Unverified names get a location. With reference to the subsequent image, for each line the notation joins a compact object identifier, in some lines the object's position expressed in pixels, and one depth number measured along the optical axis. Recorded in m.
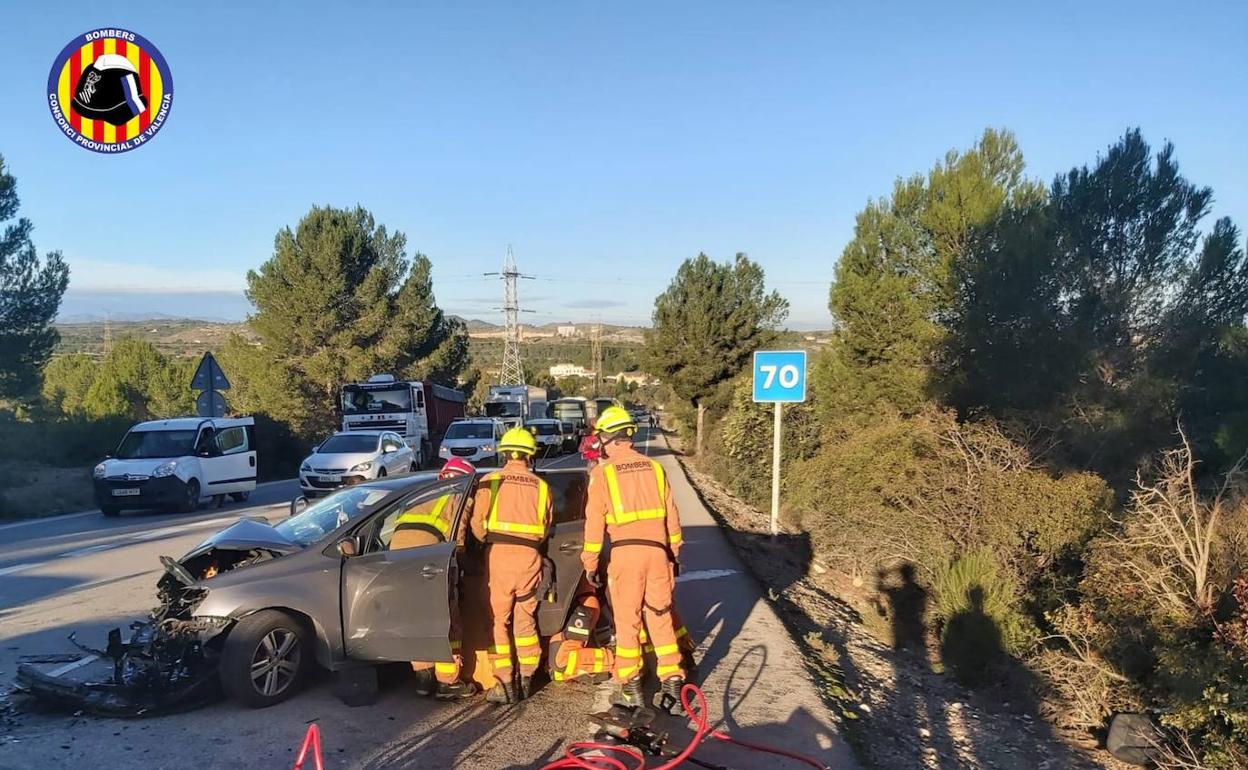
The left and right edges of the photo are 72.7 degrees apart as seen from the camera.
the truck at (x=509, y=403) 39.97
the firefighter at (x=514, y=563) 5.65
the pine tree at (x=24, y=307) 24.44
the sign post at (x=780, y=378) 12.84
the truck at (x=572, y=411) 42.59
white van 16.19
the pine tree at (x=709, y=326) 41.25
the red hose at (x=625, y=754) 4.43
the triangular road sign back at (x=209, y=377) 19.72
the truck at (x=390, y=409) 27.53
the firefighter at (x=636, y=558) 5.39
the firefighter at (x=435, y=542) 5.74
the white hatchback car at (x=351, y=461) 18.59
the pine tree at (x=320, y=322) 37.38
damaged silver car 5.30
